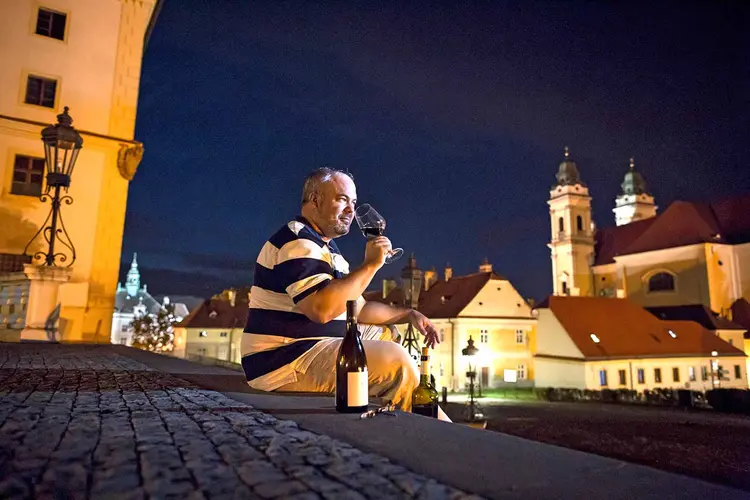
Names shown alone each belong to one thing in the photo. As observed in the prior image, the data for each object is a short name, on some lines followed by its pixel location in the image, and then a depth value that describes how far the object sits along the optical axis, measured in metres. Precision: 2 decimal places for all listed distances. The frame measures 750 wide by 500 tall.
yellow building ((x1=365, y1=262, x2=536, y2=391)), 38.22
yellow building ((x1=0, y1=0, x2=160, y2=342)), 13.85
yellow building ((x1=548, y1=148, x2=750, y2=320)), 47.62
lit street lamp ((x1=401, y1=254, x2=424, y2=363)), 10.41
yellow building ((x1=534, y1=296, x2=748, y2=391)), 32.84
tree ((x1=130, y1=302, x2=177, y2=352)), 69.62
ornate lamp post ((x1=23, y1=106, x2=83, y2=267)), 10.82
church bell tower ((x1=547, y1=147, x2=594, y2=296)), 63.19
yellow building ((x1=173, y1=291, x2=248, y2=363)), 49.78
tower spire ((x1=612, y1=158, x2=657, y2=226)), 83.19
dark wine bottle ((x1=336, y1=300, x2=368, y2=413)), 2.73
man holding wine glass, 2.96
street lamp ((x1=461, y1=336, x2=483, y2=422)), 16.92
